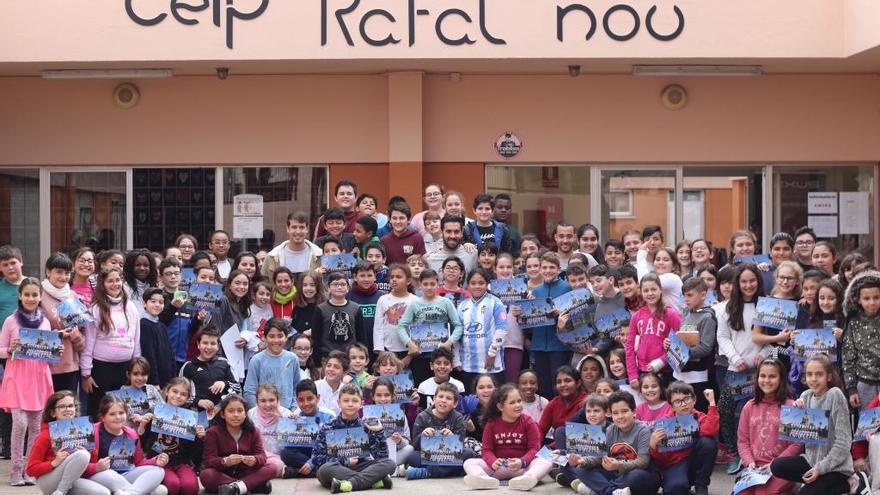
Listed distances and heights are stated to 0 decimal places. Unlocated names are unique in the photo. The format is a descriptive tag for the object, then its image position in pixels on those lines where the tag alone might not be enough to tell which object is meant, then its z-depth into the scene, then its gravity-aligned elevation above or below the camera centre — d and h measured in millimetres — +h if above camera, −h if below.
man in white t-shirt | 11109 -79
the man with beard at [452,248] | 11055 -41
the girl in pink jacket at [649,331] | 9773 -679
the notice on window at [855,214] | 14414 +305
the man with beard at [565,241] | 11477 +15
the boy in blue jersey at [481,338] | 10375 -762
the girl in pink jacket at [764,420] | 8664 -1206
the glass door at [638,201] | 14414 +464
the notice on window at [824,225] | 14406 +185
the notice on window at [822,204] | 14438 +422
